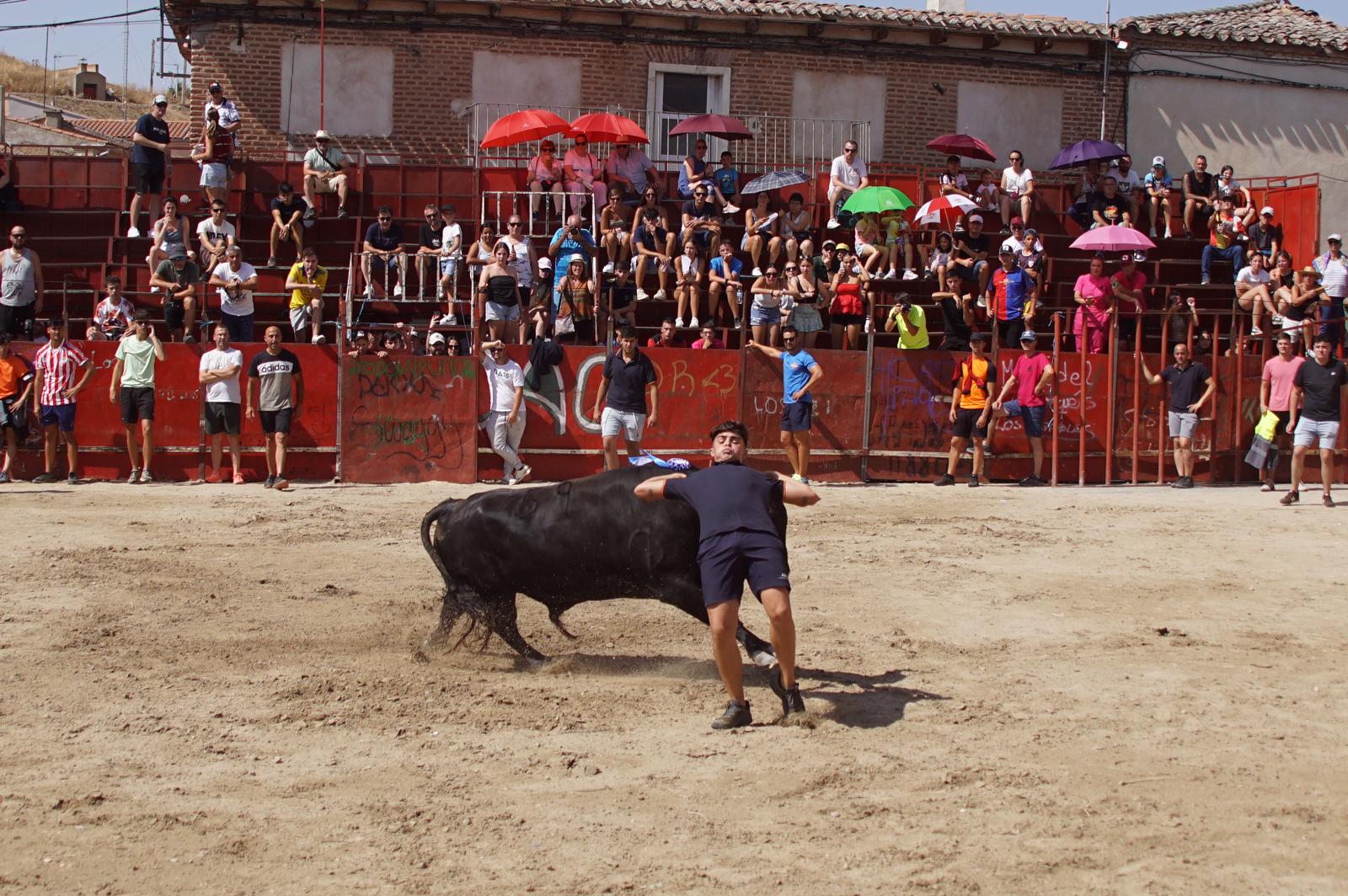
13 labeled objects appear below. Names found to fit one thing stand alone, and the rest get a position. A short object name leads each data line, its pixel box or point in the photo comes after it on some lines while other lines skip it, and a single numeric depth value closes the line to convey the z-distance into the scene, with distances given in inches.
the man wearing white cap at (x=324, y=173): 828.0
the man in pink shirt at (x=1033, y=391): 670.5
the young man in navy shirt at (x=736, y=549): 289.7
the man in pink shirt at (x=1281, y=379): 632.4
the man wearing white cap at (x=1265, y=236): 846.5
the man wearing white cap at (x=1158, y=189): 875.4
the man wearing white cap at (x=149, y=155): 788.6
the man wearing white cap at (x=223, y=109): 826.8
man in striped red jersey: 645.3
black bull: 330.0
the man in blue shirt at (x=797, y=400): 644.1
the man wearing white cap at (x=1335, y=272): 788.0
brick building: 950.4
